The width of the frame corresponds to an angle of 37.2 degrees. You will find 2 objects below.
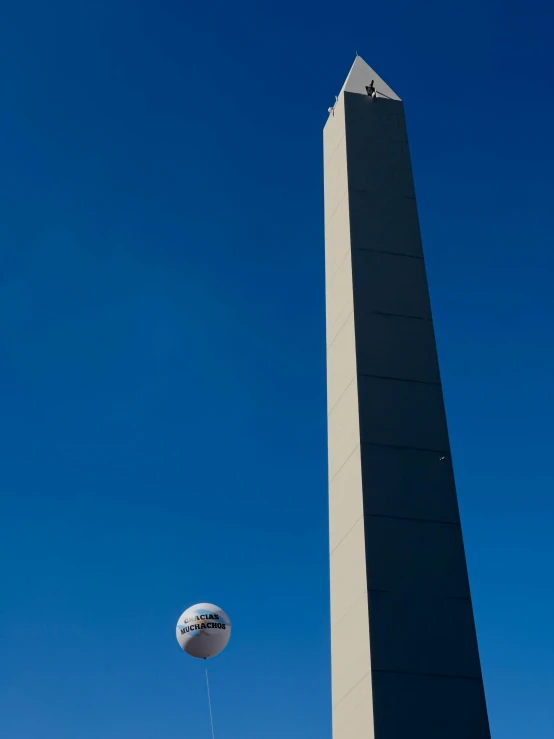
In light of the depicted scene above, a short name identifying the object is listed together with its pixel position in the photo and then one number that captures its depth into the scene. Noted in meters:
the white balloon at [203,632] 18.34
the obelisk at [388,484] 11.30
